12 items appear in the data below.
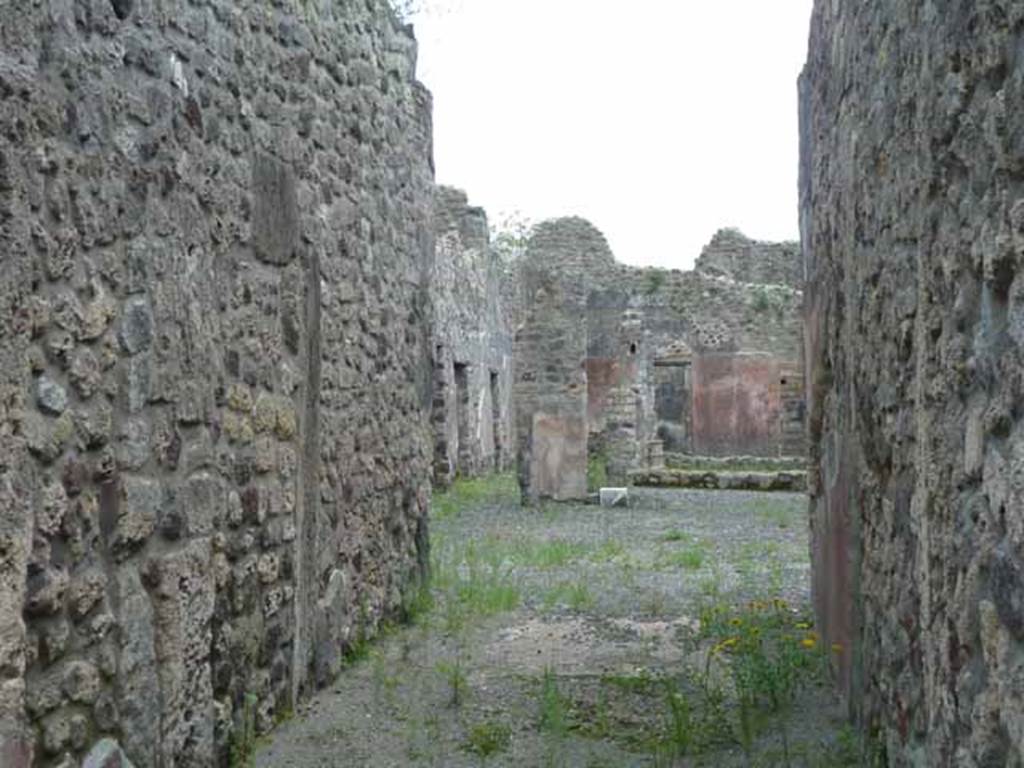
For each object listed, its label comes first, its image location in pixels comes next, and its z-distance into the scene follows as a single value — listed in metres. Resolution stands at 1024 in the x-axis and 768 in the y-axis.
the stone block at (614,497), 14.05
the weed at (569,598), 7.16
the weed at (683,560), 8.86
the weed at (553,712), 4.54
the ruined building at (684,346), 18.23
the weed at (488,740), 4.30
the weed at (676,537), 10.61
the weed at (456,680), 4.98
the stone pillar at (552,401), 14.22
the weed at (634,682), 5.11
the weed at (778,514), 12.02
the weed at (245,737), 4.11
